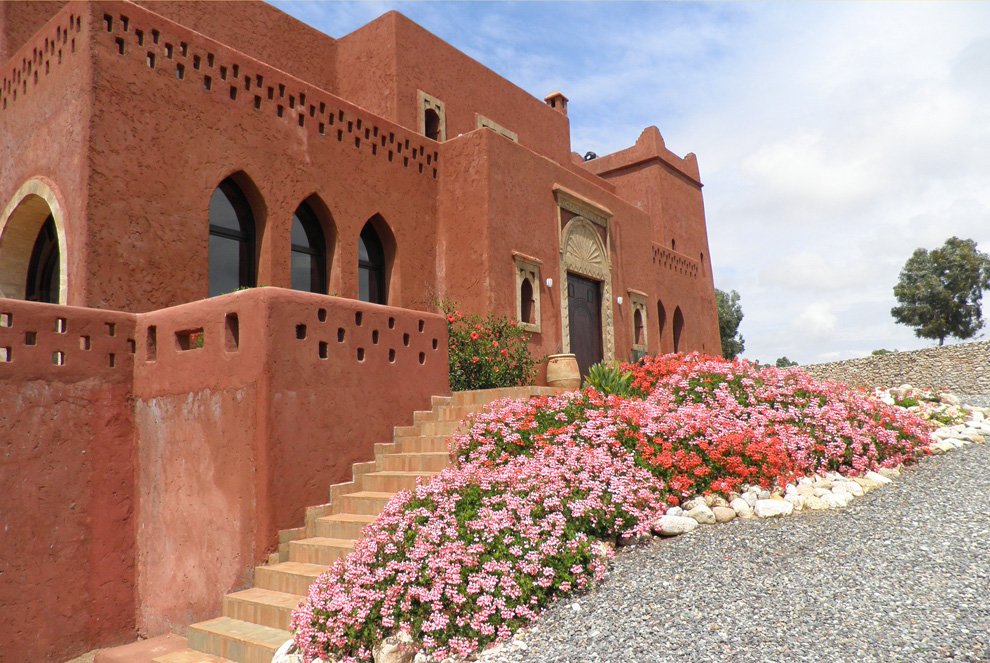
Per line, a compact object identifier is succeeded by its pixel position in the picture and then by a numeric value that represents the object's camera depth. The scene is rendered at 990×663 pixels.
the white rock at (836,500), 6.46
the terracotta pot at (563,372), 11.29
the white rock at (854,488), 6.89
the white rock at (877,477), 7.30
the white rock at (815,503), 6.41
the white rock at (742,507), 6.21
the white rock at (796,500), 6.40
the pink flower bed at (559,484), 4.59
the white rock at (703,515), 6.02
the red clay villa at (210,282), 6.38
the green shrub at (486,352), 10.20
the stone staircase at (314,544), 5.41
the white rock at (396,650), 4.42
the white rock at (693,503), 6.17
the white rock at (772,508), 6.18
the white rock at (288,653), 4.77
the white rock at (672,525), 5.79
